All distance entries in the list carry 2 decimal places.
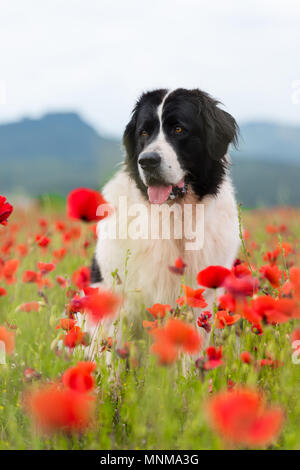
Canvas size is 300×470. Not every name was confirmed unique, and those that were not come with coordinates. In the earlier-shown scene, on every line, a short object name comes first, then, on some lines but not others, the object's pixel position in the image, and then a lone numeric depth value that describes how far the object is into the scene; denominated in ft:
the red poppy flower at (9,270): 16.79
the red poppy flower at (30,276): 16.53
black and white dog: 17.23
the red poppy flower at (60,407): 11.11
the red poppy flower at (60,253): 17.21
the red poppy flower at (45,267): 16.45
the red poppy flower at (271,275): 15.70
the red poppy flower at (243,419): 10.29
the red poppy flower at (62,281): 16.90
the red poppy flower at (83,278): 16.63
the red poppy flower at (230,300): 15.28
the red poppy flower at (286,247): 16.63
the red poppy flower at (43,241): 16.73
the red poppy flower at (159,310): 15.80
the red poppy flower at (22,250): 17.55
